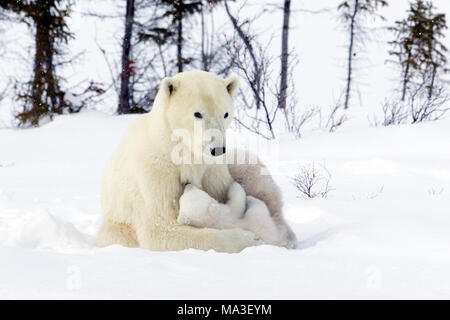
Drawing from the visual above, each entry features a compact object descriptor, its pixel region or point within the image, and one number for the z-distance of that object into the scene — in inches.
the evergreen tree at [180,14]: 563.7
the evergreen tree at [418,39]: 789.2
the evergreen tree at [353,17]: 711.1
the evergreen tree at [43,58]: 518.0
